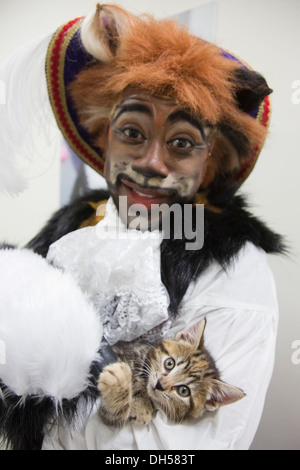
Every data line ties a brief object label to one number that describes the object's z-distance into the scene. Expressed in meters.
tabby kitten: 0.58
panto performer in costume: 0.58
